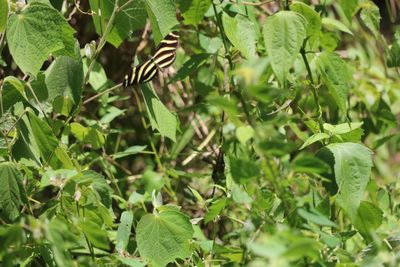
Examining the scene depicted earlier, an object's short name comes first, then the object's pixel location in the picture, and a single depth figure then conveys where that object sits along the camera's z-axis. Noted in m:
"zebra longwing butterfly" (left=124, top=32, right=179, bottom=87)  2.81
